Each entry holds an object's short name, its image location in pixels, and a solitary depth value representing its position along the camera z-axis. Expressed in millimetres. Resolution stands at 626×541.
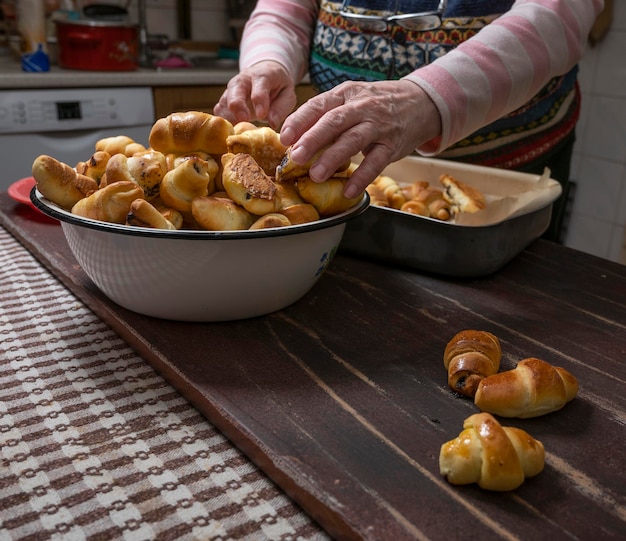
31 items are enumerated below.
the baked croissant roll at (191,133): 692
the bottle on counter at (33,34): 2020
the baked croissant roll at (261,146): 705
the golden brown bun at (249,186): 645
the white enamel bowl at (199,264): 625
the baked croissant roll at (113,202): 629
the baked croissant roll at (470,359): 579
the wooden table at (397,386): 447
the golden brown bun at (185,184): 644
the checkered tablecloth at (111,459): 442
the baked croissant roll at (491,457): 457
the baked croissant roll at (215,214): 633
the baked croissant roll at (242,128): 735
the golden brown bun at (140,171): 666
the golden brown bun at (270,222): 639
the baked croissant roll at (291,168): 688
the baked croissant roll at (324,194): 687
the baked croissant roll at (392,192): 939
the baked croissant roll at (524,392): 543
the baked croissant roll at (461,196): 914
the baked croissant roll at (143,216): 620
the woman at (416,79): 723
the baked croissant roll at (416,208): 896
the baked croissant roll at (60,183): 663
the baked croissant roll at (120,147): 734
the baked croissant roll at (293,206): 666
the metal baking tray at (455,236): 822
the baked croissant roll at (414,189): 980
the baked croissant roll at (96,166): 722
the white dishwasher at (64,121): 1914
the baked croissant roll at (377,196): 905
